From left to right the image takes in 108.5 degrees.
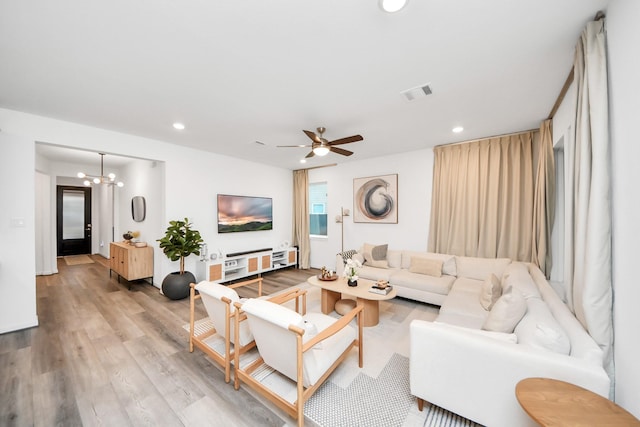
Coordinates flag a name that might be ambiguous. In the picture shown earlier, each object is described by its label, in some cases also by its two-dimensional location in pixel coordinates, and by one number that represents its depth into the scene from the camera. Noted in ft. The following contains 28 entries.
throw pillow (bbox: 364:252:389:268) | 14.03
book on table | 9.42
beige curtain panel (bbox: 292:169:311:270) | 19.89
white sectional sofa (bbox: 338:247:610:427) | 4.10
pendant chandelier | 16.30
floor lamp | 17.79
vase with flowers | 10.18
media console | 14.39
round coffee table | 9.36
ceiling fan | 9.39
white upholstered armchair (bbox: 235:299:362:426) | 5.04
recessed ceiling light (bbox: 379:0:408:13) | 4.28
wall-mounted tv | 15.97
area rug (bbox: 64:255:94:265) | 20.94
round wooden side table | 3.09
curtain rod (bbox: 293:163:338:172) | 18.41
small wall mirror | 16.11
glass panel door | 23.12
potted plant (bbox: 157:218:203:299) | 12.34
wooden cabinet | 13.92
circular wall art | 15.64
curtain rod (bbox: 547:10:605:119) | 4.82
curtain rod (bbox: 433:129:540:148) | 11.32
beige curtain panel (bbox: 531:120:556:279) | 9.84
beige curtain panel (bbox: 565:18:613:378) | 4.54
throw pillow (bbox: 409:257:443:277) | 12.14
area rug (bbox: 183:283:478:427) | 5.31
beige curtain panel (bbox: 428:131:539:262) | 11.39
